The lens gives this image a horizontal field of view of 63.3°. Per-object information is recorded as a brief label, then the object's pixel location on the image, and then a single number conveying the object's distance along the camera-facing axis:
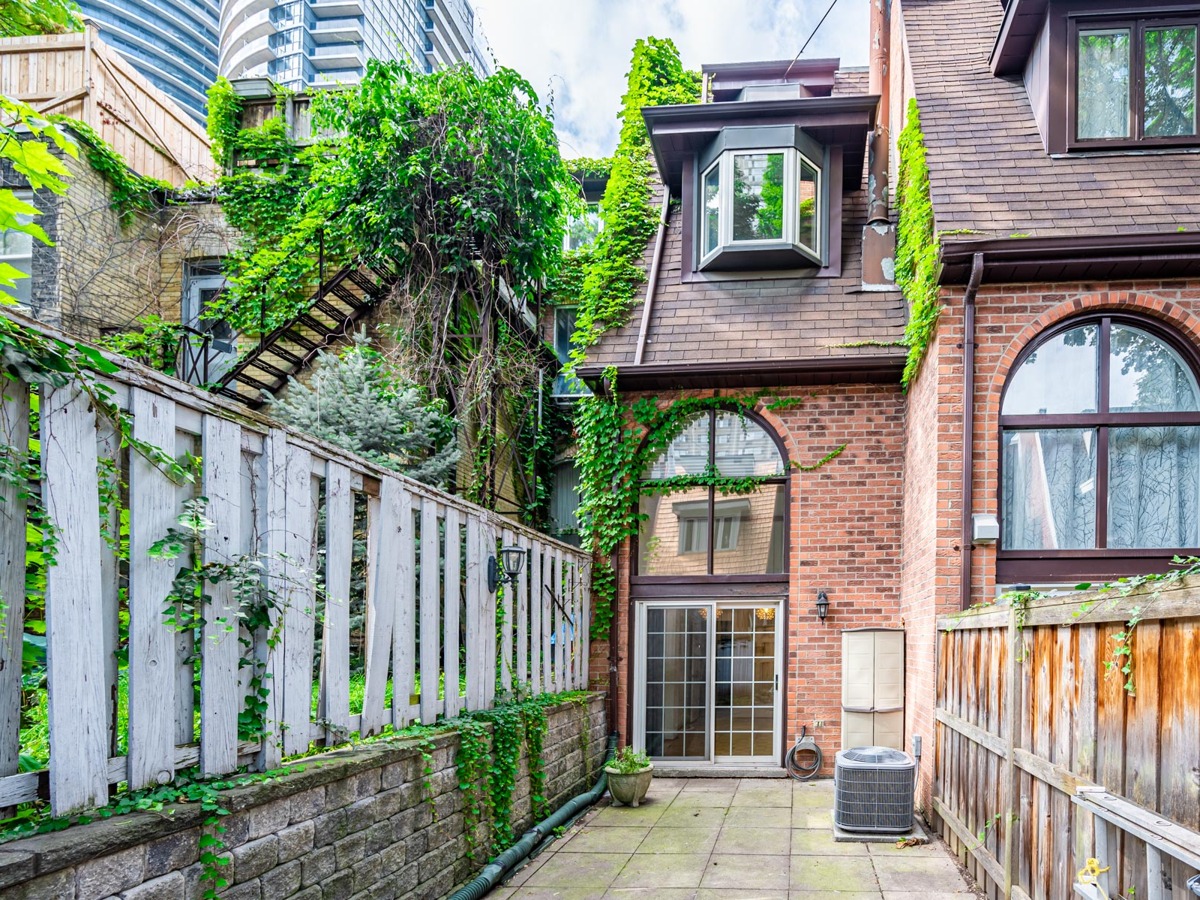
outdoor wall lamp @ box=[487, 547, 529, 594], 7.07
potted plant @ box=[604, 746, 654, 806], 8.88
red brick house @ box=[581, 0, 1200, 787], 8.03
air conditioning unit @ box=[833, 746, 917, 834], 7.52
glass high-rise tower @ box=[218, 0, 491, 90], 67.88
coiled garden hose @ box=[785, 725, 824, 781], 10.29
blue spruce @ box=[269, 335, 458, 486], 9.52
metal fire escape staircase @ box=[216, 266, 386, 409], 11.31
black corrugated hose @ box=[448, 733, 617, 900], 5.73
